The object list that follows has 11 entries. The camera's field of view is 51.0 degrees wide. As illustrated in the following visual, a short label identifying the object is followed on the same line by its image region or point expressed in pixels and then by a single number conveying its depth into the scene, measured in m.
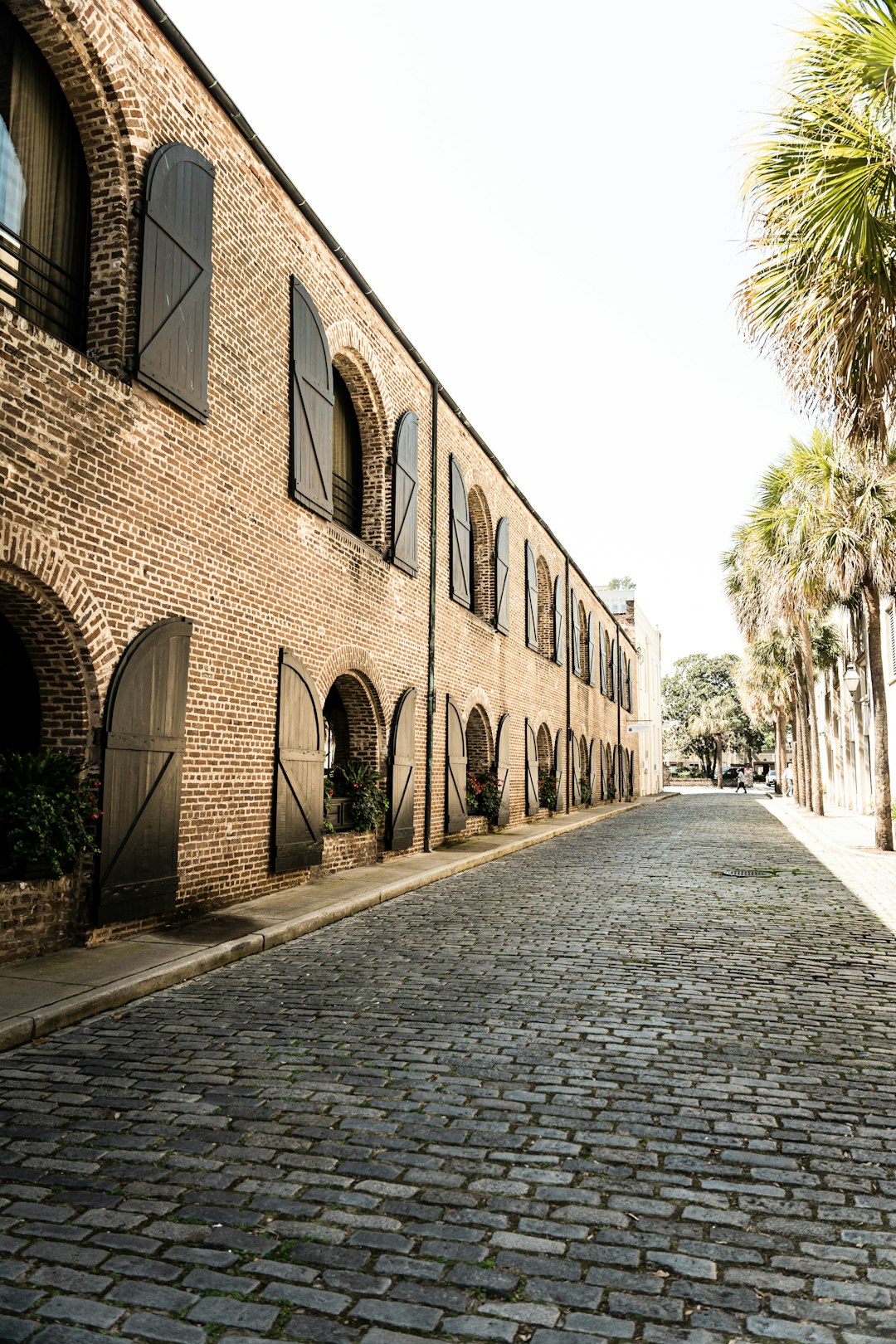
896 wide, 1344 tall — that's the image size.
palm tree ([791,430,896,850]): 15.44
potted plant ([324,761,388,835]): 12.37
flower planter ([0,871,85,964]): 6.27
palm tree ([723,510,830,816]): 17.14
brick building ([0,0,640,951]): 7.04
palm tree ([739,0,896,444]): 6.14
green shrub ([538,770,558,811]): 24.41
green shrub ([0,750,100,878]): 6.30
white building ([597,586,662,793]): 48.28
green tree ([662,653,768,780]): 74.44
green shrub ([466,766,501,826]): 18.50
